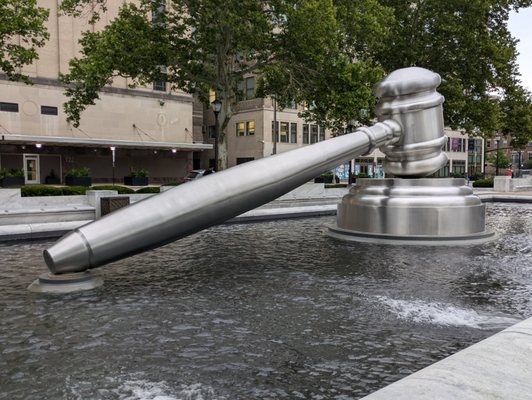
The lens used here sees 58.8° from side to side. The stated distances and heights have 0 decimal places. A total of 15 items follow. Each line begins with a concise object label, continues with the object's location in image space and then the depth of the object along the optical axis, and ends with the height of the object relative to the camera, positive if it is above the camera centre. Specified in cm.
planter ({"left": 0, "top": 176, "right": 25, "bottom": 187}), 2892 -37
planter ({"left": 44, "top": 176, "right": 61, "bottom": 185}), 4000 -44
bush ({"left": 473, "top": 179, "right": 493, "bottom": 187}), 3659 -75
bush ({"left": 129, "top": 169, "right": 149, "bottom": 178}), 3025 +3
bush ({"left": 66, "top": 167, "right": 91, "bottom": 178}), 2406 +9
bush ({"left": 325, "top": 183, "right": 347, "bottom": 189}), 2394 -64
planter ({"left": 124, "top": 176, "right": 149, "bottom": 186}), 3381 -47
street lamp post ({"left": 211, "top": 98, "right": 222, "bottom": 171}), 1909 +277
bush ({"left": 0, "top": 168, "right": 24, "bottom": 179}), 2567 +5
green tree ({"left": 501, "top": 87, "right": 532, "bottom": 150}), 3047 +395
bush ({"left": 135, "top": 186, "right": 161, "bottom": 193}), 1756 -58
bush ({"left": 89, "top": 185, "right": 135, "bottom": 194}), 1689 -49
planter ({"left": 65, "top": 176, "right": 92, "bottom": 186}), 2980 -40
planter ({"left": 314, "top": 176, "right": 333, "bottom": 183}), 3740 -44
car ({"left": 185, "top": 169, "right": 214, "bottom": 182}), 3279 +9
